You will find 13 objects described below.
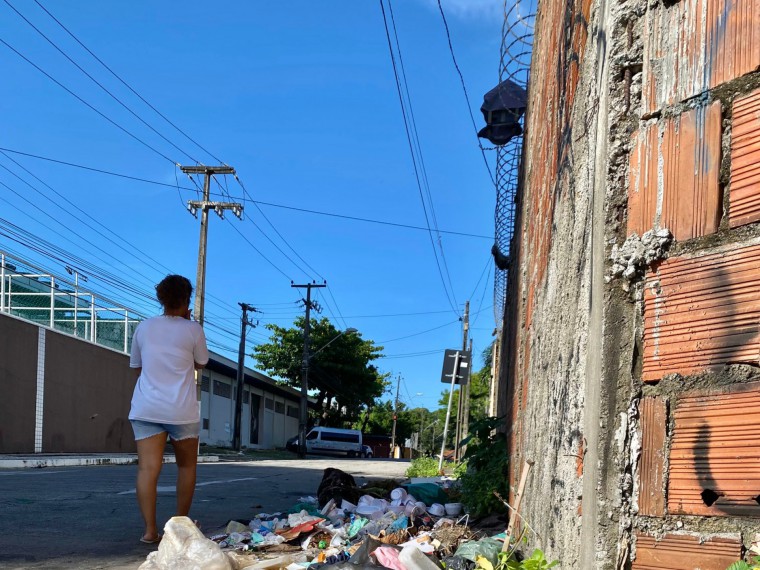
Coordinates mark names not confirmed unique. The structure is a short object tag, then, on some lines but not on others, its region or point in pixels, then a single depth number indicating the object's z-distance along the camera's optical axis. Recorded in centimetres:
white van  4581
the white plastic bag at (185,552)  311
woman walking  434
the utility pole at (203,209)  2731
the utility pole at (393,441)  6640
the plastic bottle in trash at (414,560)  301
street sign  1717
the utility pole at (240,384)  3706
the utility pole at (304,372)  3981
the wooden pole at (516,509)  309
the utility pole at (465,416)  3212
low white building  3819
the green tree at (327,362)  4969
